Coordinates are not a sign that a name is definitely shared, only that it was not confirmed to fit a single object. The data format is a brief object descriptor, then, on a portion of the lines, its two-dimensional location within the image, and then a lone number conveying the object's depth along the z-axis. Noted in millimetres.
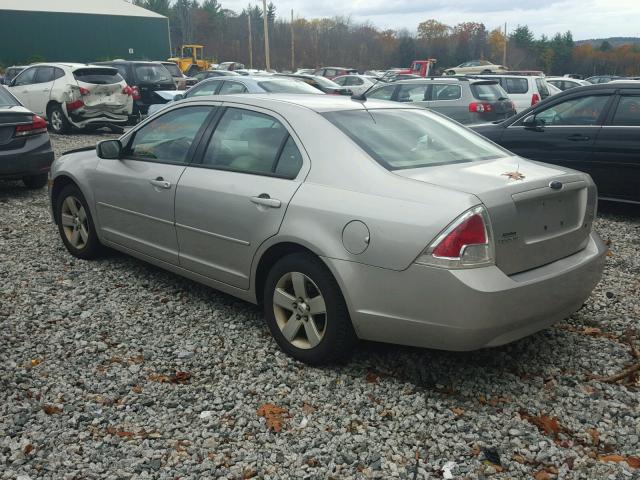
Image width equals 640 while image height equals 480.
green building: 42812
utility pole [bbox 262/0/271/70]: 43562
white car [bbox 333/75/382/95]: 27312
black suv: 18547
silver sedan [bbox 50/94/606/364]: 3195
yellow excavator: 37656
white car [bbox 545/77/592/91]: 21016
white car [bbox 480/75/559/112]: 16484
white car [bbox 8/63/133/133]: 15422
